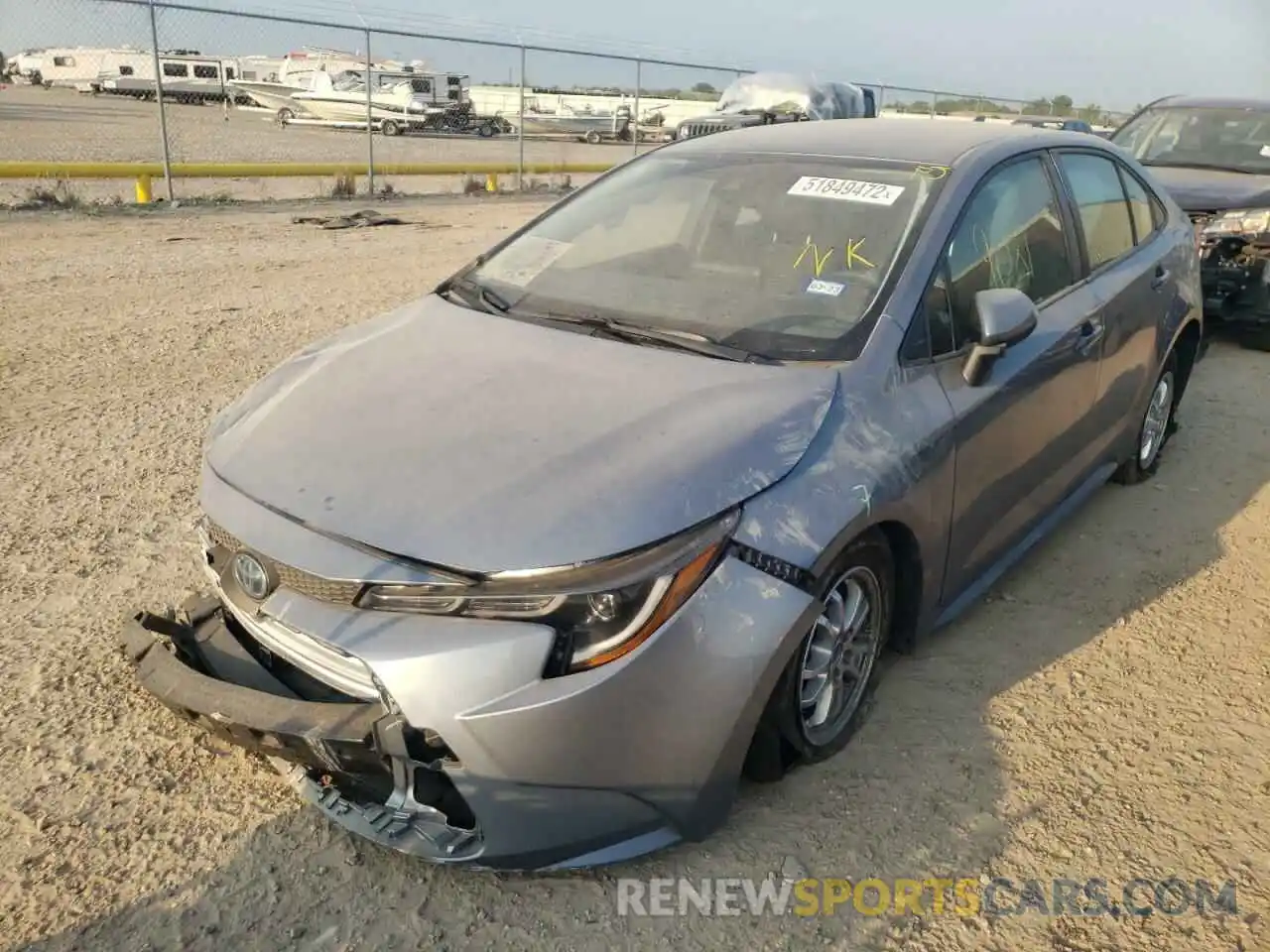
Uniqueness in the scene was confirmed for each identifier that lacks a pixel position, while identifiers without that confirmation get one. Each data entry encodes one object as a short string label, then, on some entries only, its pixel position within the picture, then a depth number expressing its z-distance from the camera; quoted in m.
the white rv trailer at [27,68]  45.41
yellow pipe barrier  13.09
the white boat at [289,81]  30.95
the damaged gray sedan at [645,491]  2.21
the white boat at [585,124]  30.61
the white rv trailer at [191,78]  18.75
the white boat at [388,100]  29.00
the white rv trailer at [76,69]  30.84
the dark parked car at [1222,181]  7.16
